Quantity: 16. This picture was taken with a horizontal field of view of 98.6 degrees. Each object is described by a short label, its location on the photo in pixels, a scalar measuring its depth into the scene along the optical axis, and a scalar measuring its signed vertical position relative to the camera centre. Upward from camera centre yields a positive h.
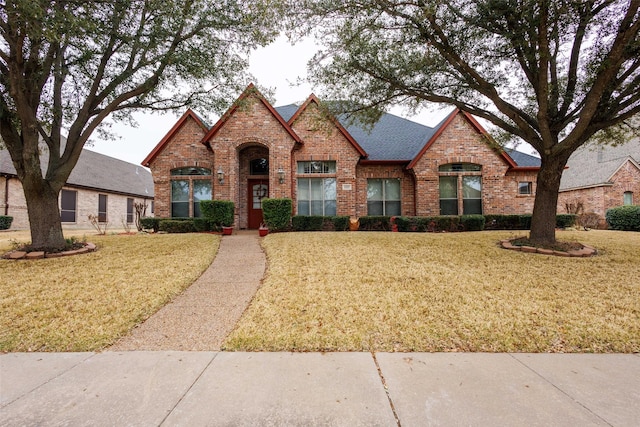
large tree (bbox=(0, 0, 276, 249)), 6.75 +4.29
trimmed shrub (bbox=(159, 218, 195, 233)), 11.72 -0.45
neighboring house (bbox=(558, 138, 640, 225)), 18.31 +2.22
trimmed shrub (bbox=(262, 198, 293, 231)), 11.16 +0.11
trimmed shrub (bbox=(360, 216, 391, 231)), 12.45 -0.41
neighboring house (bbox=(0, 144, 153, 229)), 16.80 +1.76
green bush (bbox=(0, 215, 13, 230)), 15.48 -0.31
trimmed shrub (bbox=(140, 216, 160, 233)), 12.53 -0.34
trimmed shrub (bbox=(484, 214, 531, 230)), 12.68 -0.41
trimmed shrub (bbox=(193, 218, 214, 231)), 11.59 -0.37
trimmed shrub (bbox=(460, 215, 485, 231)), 11.99 -0.38
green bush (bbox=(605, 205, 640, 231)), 14.17 -0.29
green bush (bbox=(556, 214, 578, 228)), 12.51 -0.33
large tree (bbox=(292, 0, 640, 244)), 6.45 +4.32
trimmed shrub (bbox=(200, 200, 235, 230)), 11.06 +0.19
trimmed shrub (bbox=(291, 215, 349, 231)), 11.96 -0.34
